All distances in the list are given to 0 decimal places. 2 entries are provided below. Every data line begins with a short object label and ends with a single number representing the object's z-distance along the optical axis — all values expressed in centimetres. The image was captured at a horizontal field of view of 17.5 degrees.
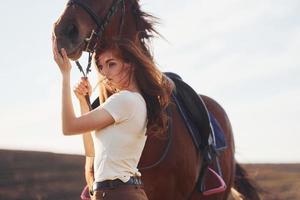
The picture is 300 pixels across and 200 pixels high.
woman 465
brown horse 707
